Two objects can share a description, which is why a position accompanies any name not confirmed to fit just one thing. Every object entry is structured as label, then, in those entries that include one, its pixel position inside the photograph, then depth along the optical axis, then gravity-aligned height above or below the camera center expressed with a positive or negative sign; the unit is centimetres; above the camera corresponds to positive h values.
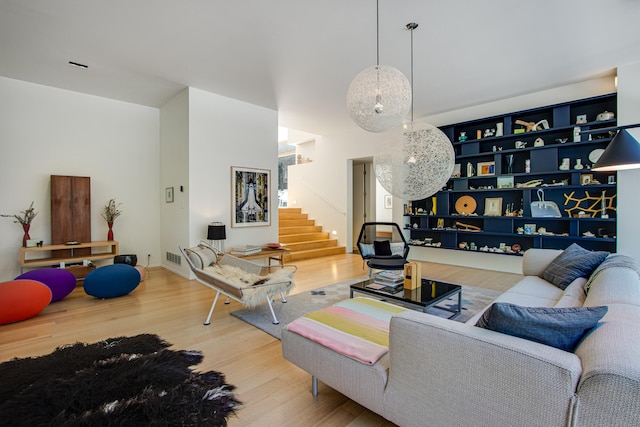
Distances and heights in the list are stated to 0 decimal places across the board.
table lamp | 483 -31
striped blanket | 164 -73
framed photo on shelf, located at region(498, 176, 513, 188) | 528 +51
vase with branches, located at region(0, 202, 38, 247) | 447 -7
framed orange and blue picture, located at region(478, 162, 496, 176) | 545 +77
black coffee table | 269 -79
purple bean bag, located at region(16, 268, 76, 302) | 362 -79
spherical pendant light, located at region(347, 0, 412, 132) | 252 +98
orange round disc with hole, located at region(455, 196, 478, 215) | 574 +11
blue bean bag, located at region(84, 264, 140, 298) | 374 -85
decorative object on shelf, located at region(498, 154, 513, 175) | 530 +85
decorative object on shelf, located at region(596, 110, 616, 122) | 429 +134
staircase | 679 -62
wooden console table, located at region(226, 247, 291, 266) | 504 -71
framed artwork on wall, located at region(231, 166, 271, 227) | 546 +29
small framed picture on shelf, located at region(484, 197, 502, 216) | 543 +8
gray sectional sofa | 98 -64
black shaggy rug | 162 -109
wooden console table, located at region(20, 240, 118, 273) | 433 -65
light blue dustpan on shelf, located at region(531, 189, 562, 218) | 484 +3
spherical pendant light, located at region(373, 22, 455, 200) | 301 +51
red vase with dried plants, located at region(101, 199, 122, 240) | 520 +1
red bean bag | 298 -86
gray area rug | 313 -111
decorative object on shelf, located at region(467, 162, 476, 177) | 566 +76
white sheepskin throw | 295 -75
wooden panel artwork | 473 +4
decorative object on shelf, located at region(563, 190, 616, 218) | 439 +9
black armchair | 428 -67
